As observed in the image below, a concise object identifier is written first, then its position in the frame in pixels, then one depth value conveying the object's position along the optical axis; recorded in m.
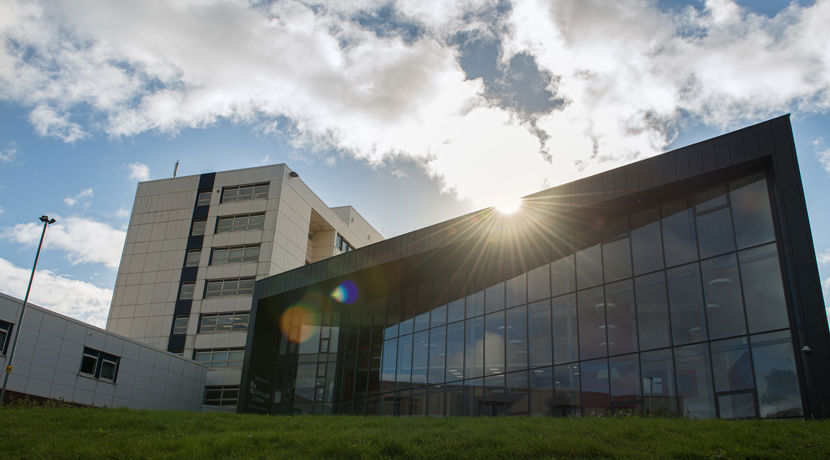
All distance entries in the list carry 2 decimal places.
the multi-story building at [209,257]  51.47
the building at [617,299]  18.88
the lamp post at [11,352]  28.31
